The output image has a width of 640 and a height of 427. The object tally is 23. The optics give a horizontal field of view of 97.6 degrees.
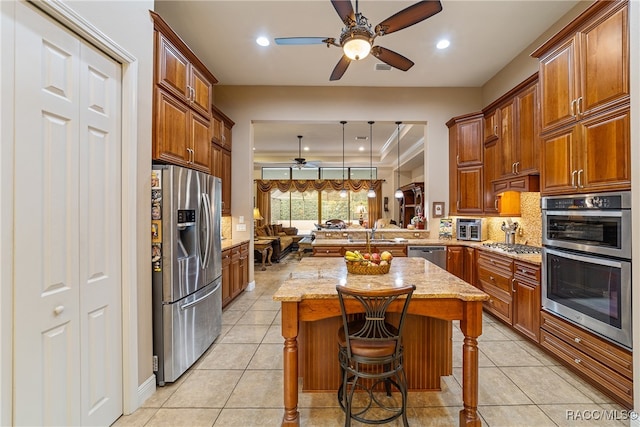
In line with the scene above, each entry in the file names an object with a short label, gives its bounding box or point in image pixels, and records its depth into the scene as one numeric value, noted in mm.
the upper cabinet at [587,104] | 1979
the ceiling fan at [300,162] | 8077
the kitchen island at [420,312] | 1744
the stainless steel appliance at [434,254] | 4387
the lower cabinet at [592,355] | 1937
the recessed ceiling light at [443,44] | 3551
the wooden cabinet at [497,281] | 3250
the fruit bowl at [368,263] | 2188
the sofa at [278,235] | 8133
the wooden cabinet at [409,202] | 8846
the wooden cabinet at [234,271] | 3915
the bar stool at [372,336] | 1597
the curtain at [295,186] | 10570
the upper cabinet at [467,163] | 4348
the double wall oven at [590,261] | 1960
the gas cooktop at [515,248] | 3297
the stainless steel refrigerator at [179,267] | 2242
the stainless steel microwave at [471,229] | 4395
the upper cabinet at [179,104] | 2346
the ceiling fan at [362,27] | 2070
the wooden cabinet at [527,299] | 2807
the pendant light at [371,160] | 7241
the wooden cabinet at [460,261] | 4155
